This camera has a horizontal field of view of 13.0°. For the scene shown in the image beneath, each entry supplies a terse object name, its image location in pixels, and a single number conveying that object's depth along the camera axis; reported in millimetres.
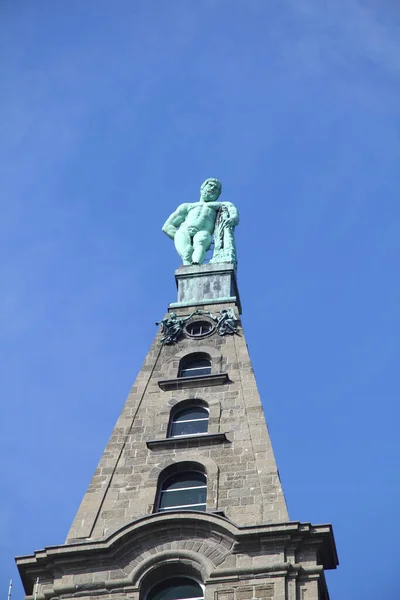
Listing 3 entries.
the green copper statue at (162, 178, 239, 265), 70500
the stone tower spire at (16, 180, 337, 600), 50281
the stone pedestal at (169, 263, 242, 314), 66688
